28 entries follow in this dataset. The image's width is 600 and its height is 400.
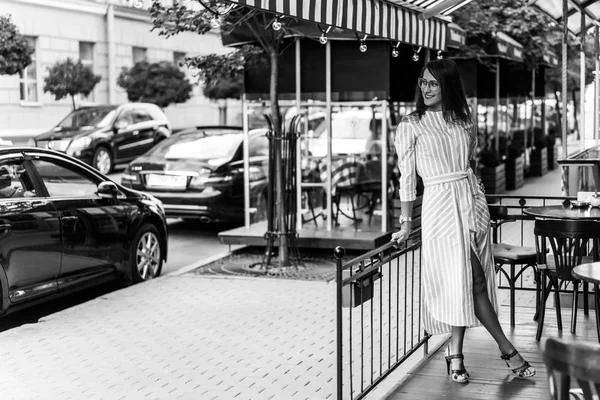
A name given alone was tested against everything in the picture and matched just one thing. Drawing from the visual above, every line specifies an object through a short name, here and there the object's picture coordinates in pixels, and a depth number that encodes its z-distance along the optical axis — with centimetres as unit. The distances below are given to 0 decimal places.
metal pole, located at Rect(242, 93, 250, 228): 1279
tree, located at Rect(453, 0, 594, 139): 1748
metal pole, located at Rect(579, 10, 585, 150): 1091
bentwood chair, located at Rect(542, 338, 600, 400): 310
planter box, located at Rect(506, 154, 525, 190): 2083
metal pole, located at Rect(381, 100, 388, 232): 1219
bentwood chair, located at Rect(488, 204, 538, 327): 709
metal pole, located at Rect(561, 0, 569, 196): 955
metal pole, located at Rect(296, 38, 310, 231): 1252
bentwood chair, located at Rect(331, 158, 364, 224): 1327
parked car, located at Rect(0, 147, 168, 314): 820
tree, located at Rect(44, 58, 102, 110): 2711
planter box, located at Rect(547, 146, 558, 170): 2719
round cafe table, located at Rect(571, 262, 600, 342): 490
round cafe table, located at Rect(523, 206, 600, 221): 656
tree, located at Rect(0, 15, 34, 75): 1908
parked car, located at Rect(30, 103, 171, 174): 2358
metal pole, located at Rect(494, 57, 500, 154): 2088
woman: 568
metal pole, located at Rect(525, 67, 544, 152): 2572
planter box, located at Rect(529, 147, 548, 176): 2470
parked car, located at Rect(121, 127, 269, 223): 1333
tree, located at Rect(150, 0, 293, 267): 1079
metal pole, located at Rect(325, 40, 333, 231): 1243
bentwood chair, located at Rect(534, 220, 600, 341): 640
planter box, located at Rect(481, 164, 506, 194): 1894
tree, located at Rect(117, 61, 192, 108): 3069
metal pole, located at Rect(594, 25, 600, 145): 1300
